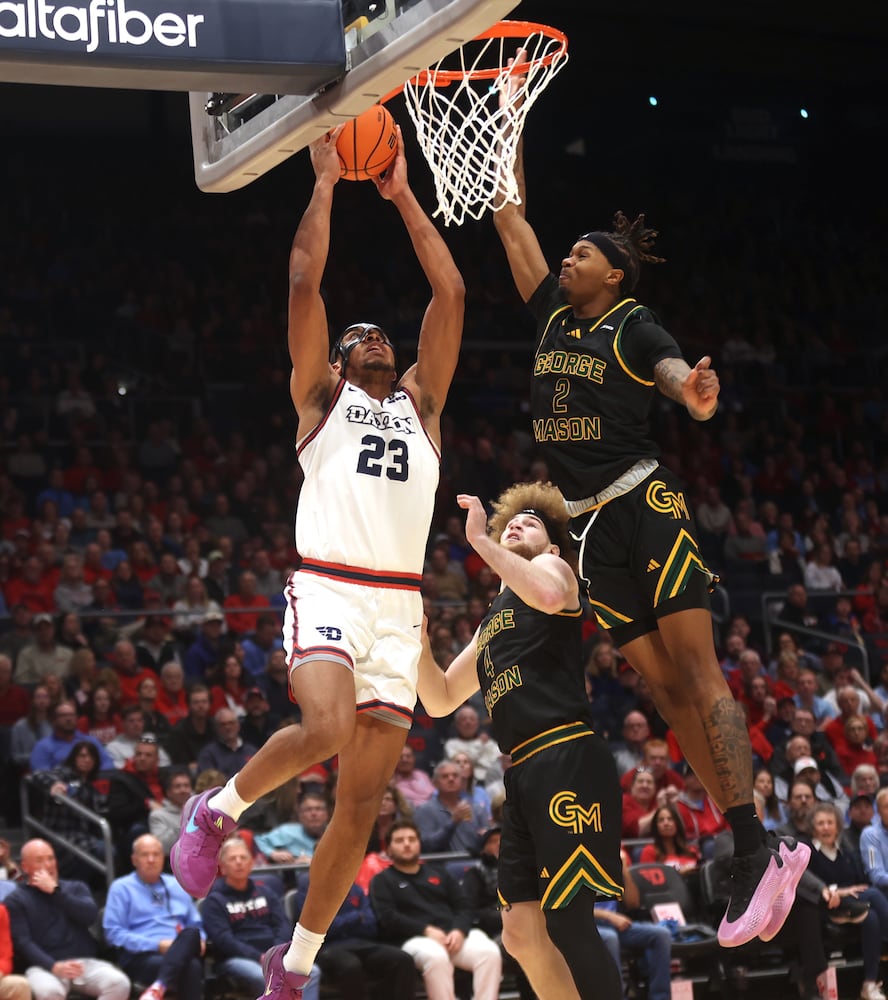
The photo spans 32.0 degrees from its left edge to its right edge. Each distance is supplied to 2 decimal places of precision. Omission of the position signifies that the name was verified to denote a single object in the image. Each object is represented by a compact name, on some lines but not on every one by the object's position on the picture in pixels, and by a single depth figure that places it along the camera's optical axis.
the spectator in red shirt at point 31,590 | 13.50
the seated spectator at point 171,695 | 12.42
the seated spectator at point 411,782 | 11.95
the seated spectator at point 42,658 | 12.38
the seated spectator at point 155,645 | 12.96
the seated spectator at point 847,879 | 11.61
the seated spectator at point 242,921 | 9.84
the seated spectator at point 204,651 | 13.22
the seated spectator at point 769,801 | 12.15
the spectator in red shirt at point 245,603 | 13.87
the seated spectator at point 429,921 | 10.14
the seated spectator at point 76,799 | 10.98
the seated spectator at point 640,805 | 12.09
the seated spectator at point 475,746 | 12.39
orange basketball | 5.89
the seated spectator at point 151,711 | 12.01
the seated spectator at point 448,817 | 11.55
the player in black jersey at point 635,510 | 5.69
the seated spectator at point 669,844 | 11.68
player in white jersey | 5.61
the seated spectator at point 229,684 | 12.48
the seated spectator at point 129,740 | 11.73
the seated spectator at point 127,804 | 10.89
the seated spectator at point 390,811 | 10.95
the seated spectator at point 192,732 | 11.77
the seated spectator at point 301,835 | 11.05
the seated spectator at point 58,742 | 11.42
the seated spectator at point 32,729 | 11.70
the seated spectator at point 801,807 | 12.12
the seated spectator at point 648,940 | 10.64
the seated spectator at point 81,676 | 12.21
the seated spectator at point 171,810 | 10.74
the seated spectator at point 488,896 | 10.59
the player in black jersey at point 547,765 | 5.64
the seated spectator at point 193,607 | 13.62
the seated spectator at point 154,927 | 9.63
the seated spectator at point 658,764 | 12.47
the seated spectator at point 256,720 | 12.10
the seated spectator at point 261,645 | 13.33
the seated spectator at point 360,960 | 9.95
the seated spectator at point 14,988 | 8.88
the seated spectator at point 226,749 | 11.43
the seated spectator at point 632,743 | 12.94
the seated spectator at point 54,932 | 9.43
